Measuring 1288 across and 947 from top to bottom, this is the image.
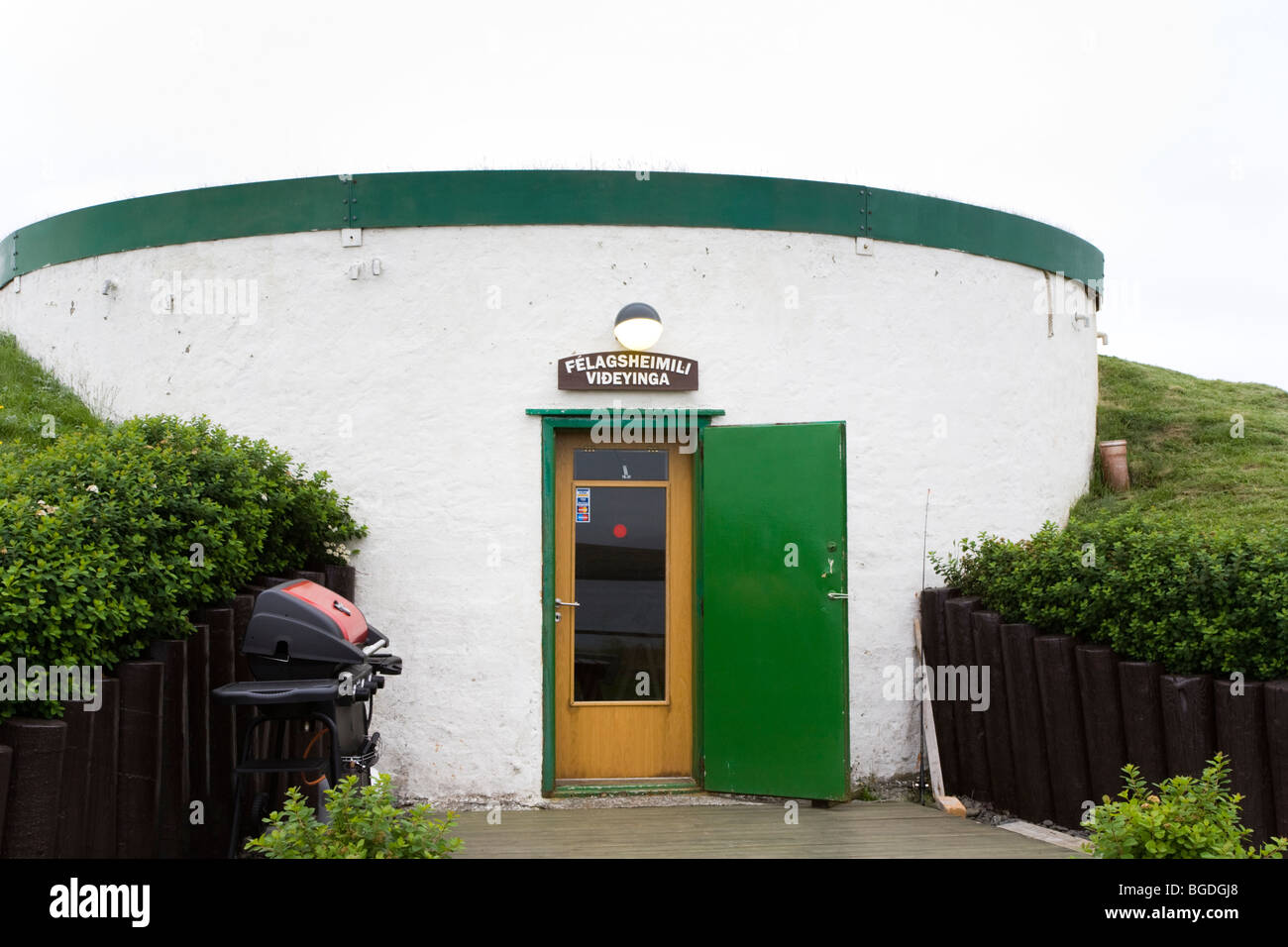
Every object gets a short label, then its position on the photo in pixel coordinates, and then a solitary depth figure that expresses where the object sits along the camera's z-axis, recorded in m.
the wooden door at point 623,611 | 6.09
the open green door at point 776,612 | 5.71
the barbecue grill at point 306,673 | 3.83
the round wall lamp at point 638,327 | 5.93
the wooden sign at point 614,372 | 6.00
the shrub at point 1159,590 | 4.27
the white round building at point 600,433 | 5.85
